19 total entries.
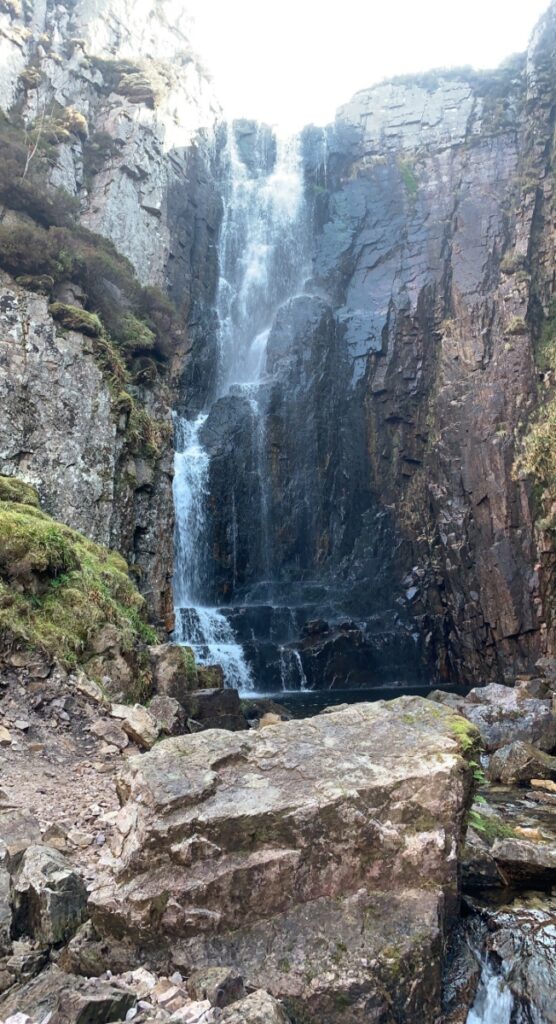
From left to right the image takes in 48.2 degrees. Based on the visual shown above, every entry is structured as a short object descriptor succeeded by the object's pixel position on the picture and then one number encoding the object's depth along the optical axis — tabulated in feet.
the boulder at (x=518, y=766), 31.35
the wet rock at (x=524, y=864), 17.79
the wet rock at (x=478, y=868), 17.01
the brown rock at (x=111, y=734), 22.38
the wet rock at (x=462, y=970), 12.26
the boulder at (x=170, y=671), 31.24
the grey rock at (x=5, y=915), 10.67
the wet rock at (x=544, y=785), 29.48
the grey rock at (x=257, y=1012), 9.53
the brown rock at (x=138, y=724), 22.91
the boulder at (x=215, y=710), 33.17
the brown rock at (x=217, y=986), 10.10
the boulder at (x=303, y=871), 11.27
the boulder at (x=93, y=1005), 9.02
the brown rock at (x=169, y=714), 26.03
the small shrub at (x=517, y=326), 81.61
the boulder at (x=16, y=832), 12.96
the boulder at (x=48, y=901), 11.14
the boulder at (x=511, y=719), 39.96
